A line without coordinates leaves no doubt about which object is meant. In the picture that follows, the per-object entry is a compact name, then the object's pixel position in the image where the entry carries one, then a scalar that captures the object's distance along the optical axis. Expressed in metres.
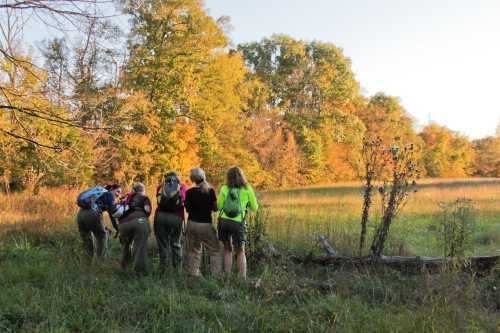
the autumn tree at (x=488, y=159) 58.75
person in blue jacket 6.38
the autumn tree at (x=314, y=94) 37.47
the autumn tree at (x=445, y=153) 53.03
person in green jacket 5.68
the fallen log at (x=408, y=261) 5.68
